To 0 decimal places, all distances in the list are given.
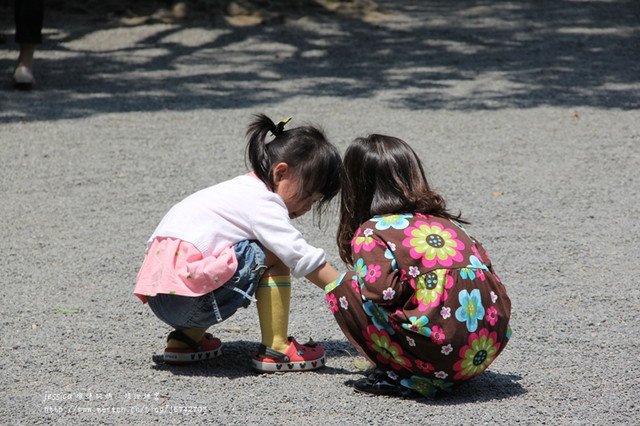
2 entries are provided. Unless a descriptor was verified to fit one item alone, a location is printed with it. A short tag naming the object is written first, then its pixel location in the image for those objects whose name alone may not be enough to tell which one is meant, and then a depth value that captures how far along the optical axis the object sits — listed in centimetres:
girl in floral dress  568
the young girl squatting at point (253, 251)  614
